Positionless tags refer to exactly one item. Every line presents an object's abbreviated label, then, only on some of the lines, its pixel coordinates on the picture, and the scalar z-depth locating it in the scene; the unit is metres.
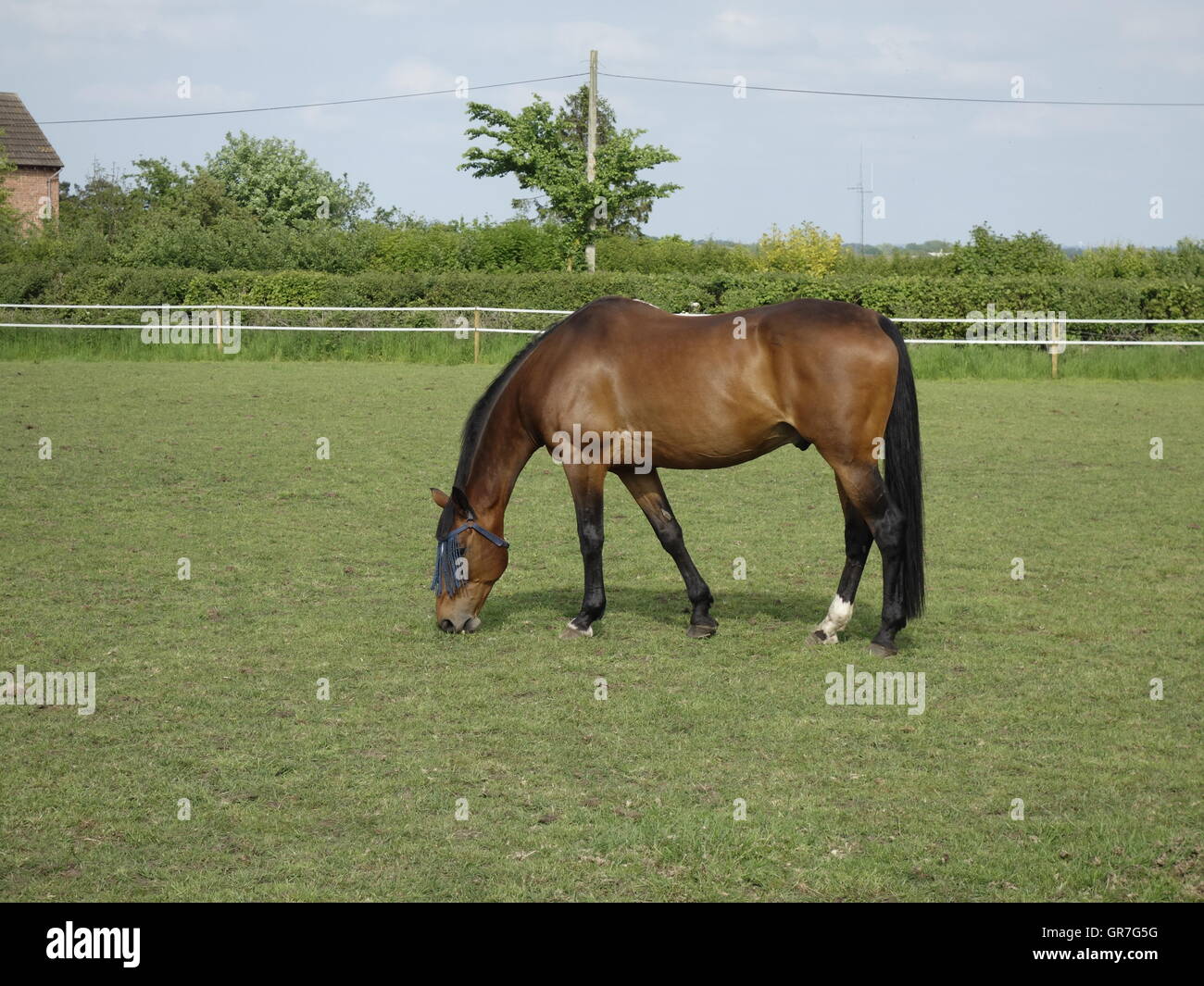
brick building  64.88
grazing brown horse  6.80
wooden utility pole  39.66
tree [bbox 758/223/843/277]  47.66
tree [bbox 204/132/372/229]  56.50
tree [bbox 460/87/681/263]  39.53
